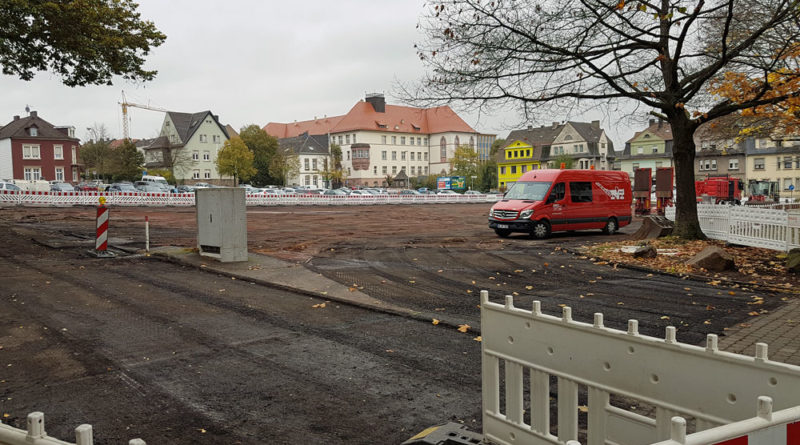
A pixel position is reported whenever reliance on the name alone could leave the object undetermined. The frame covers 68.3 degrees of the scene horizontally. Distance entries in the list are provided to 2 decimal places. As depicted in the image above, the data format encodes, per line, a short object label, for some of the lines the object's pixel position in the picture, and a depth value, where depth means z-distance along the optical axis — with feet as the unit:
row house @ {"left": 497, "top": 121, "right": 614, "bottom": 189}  321.32
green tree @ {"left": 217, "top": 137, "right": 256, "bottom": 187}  253.85
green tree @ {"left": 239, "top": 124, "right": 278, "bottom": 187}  307.58
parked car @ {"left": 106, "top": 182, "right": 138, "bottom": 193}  169.58
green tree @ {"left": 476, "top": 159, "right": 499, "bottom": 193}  324.74
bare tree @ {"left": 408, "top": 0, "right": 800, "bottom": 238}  49.21
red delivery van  67.21
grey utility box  43.88
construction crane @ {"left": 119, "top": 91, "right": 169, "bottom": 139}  507.71
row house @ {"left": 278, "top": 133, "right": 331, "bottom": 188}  393.70
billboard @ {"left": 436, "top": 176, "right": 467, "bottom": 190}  316.19
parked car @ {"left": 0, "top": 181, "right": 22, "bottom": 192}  150.06
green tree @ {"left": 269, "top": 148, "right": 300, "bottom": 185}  299.17
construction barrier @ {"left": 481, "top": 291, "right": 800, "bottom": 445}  8.71
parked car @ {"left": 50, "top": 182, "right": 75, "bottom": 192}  168.66
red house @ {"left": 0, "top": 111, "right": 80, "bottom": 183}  254.06
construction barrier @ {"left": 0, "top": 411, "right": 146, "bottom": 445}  5.64
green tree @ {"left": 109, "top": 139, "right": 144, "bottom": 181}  253.03
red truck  148.46
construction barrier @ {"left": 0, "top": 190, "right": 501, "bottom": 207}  134.21
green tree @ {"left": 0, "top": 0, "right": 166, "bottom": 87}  48.16
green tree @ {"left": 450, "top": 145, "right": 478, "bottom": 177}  334.03
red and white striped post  48.73
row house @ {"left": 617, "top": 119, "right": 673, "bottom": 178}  305.94
